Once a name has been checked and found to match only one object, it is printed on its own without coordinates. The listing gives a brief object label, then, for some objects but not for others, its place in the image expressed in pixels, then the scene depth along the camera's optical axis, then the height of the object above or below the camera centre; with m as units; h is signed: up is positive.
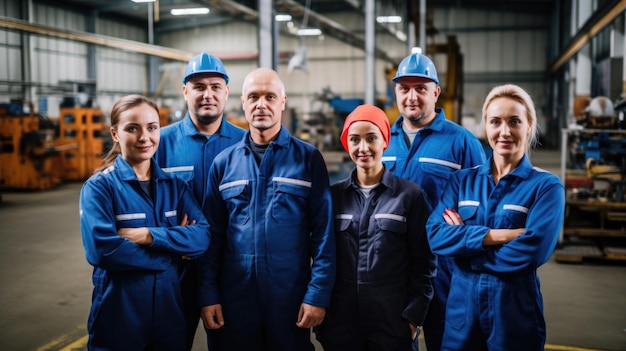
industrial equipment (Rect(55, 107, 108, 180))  13.81 +0.22
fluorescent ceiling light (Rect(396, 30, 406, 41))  20.32 +4.52
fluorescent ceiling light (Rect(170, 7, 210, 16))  13.24 +3.51
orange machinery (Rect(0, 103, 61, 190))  11.69 -0.08
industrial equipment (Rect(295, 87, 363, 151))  12.66 +0.68
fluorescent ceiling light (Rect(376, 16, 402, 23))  16.74 +4.18
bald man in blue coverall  2.32 -0.44
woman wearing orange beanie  2.28 -0.49
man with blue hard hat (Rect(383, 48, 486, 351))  2.73 +0.04
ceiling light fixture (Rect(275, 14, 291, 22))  15.37 +3.91
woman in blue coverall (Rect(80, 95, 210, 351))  2.09 -0.38
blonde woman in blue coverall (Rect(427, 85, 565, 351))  2.01 -0.35
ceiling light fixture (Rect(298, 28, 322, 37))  19.79 +4.46
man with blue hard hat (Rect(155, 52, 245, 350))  2.70 +0.08
